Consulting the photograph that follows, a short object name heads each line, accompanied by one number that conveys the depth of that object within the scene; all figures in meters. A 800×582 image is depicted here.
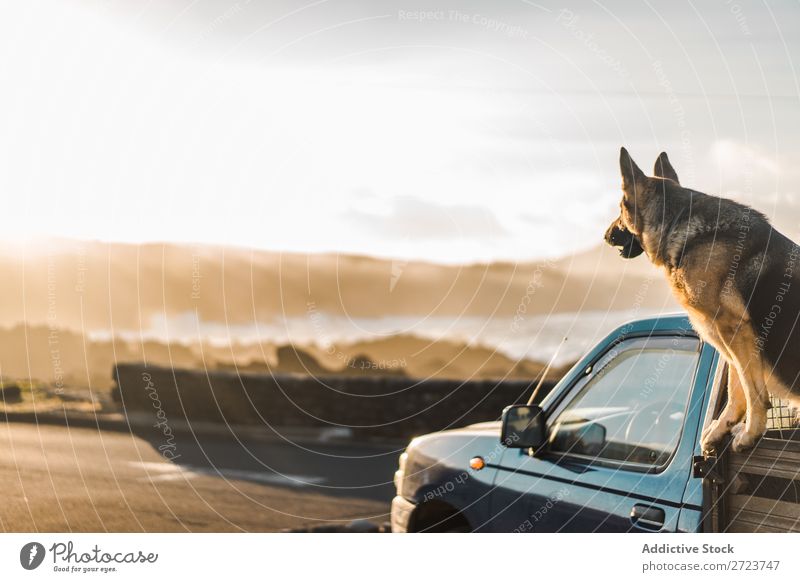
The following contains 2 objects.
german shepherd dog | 3.68
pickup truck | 3.38
